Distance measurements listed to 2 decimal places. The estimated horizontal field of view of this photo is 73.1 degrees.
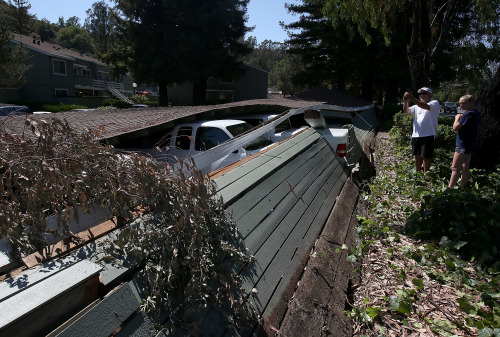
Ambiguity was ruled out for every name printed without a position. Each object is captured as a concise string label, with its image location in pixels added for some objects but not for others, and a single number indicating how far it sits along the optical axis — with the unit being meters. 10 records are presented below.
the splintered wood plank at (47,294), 1.32
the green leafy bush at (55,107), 31.22
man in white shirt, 6.43
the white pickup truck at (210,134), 6.83
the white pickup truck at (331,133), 7.23
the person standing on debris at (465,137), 5.58
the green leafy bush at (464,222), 3.59
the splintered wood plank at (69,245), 1.75
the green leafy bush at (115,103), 36.82
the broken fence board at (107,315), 1.40
